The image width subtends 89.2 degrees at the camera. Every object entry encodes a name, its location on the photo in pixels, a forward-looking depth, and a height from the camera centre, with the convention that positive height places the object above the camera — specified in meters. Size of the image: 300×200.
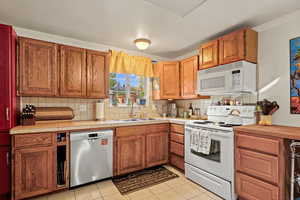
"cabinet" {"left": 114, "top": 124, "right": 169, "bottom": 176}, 2.56 -0.86
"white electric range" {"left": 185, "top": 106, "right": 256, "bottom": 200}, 1.96 -0.77
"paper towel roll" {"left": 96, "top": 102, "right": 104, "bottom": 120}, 2.89 -0.22
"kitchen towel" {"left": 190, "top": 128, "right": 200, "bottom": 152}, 2.36 -0.63
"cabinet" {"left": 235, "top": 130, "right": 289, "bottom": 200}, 1.58 -0.75
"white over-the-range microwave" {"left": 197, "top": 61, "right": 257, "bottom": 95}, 2.23 +0.34
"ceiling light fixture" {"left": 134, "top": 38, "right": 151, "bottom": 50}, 2.72 +1.02
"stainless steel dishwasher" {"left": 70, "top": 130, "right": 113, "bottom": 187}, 2.17 -0.85
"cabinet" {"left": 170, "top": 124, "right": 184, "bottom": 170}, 2.79 -0.88
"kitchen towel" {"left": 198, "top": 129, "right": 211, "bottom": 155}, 2.19 -0.62
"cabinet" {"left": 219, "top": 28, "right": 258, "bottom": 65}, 2.23 +0.82
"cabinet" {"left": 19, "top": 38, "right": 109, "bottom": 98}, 2.23 +0.47
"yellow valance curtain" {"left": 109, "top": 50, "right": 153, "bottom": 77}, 3.09 +0.76
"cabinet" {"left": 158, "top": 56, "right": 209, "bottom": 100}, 3.24 +0.46
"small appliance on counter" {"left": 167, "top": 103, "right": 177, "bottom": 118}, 3.77 -0.26
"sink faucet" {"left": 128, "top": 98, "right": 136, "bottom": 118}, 3.41 -0.33
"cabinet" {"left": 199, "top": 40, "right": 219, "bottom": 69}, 2.60 +0.81
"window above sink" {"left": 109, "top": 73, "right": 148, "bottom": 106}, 3.34 +0.23
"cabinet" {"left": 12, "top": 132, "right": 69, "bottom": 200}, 1.86 -0.85
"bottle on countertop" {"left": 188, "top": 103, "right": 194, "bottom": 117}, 3.41 -0.24
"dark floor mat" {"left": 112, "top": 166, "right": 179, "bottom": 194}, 2.28 -1.31
